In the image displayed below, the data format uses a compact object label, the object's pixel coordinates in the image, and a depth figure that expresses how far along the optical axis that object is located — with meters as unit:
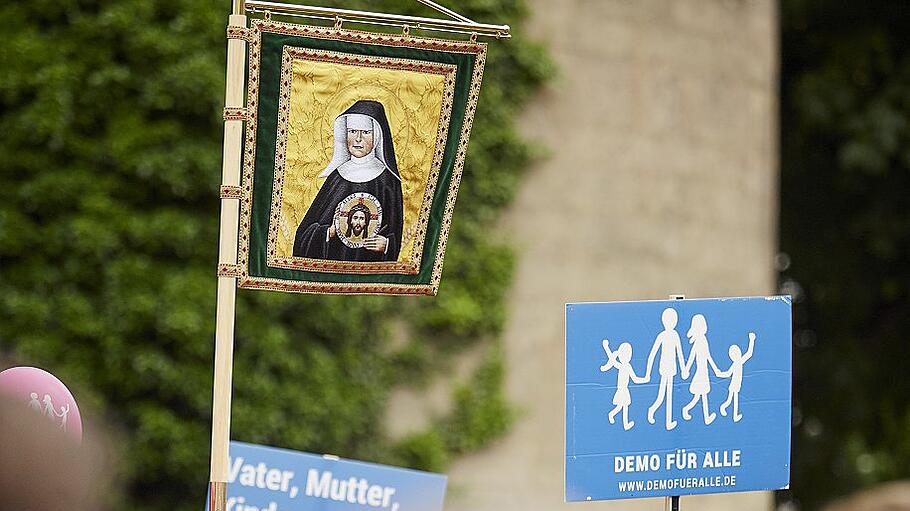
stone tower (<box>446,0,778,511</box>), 14.52
